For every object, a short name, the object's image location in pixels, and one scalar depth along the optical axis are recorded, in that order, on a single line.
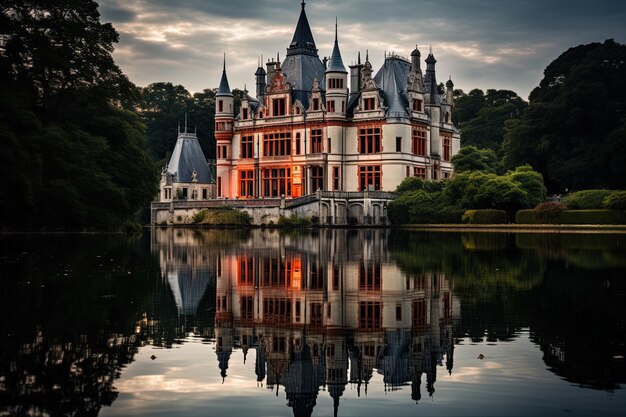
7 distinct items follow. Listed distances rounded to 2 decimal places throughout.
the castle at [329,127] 66.44
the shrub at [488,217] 55.31
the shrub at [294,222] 61.34
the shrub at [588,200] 52.84
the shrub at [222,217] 64.31
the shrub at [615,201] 50.28
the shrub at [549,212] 53.09
